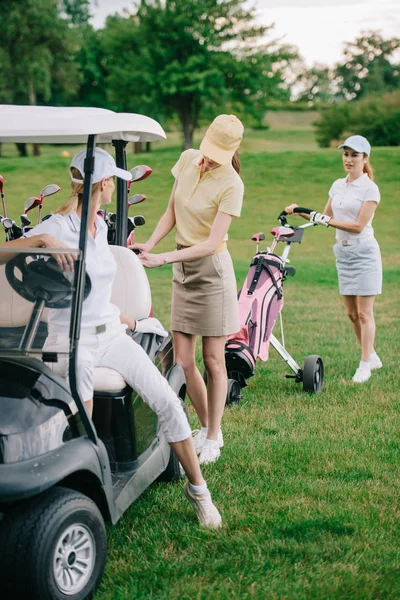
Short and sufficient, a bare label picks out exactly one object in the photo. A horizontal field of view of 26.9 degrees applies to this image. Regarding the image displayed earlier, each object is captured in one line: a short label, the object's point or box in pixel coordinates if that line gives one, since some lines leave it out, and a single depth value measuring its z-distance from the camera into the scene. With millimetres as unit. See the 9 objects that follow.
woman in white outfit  2939
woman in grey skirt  5875
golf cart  2490
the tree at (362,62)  84125
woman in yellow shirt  4023
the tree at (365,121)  33812
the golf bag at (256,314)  5293
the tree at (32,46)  39688
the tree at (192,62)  36719
